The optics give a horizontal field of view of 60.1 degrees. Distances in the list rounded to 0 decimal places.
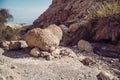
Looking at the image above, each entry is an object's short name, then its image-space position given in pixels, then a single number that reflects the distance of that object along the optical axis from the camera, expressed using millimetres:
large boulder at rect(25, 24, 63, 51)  3011
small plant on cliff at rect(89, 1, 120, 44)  3377
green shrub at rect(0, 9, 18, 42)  3597
